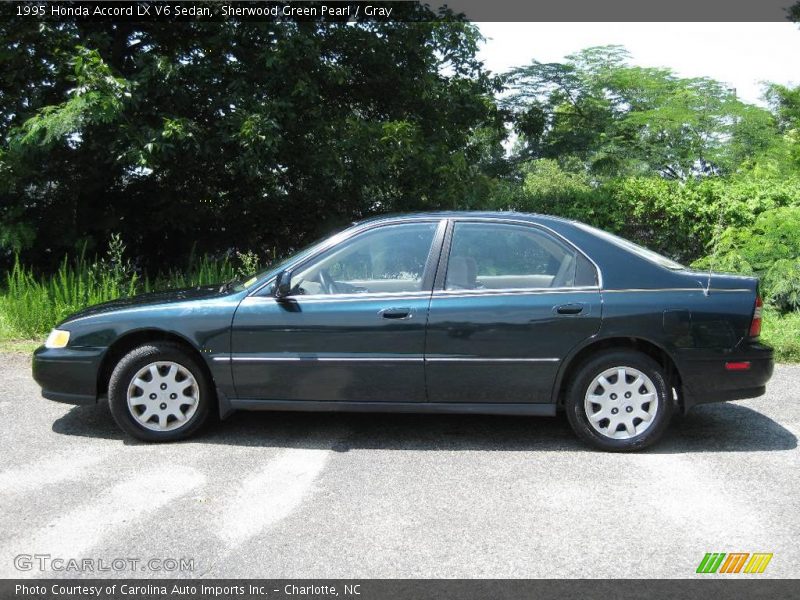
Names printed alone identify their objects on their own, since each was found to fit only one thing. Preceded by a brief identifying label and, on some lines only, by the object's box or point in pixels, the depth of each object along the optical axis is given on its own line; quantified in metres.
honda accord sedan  4.86
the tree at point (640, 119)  21.55
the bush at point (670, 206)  11.00
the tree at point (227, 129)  9.84
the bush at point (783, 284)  9.28
